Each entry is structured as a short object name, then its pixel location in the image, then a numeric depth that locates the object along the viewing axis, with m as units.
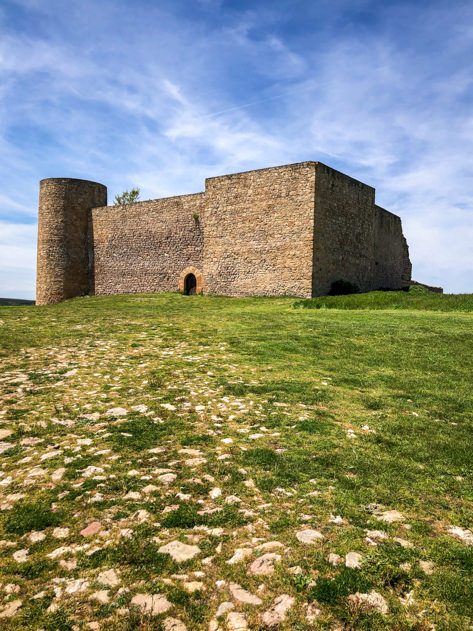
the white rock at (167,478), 3.56
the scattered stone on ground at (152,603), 2.27
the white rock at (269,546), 2.74
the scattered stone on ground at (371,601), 2.29
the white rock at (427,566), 2.54
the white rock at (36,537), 2.87
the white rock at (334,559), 2.61
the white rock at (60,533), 2.91
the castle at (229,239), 21.16
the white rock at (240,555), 2.65
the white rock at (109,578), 2.47
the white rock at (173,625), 2.18
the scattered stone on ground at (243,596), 2.34
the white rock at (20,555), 2.67
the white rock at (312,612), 2.23
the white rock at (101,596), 2.34
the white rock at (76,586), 2.43
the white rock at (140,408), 5.24
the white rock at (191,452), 4.07
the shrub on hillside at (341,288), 22.55
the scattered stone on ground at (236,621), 2.18
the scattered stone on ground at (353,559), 2.58
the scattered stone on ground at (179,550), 2.68
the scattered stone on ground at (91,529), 2.92
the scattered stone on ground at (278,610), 2.22
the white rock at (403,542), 2.78
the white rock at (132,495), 3.33
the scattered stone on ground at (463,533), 2.88
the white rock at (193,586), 2.42
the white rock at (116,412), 5.12
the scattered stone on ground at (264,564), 2.55
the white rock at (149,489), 3.41
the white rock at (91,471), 3.70
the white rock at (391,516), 3.07
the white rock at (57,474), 3.63
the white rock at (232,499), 3.28
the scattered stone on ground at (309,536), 2.82
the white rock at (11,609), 2.25
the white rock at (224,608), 2.27
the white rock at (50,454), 4.04
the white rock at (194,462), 3.86
